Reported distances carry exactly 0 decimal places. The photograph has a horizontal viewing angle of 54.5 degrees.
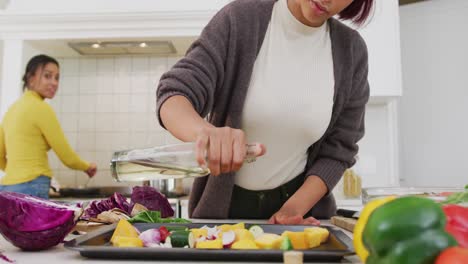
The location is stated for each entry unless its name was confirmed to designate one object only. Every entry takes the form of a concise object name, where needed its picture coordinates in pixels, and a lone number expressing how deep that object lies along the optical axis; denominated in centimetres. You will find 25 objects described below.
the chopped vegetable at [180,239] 61
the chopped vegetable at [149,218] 78
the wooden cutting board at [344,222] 84
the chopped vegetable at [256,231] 66
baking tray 54
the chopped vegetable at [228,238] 60
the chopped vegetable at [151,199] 100
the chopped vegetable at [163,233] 65
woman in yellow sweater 199
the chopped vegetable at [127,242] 59
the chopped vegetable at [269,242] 58
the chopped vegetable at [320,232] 64
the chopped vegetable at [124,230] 65
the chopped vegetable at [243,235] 62
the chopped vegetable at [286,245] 57
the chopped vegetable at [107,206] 92
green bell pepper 37
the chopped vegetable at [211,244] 58
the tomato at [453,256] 34
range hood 247
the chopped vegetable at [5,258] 54
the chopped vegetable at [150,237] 62
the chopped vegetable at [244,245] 58
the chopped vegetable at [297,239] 61
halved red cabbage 62
